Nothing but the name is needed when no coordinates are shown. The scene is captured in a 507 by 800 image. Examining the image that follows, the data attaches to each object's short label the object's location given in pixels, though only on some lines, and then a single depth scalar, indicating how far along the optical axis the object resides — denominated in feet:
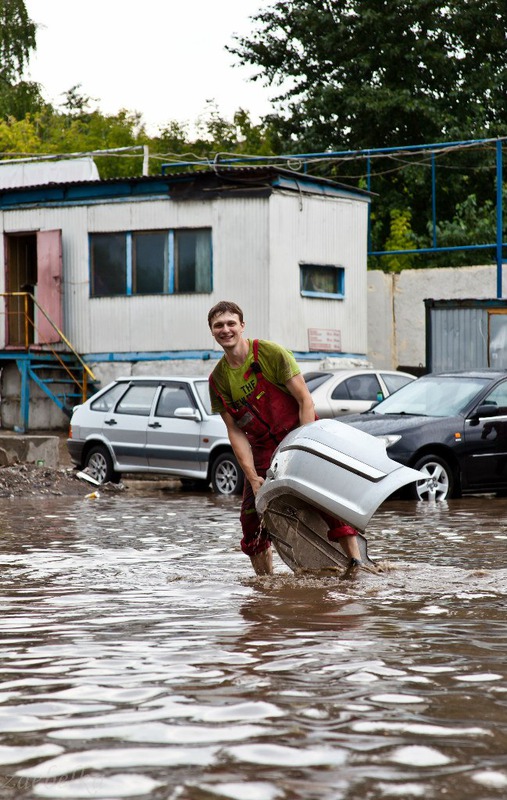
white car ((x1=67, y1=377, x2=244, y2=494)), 56.54
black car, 50.44
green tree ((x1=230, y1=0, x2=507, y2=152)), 125.39
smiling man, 26.43
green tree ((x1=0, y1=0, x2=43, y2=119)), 153.17
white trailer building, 85.10
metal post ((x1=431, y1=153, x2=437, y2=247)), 96.93
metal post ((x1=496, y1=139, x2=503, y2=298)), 94.05
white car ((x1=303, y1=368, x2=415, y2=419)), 64.59
